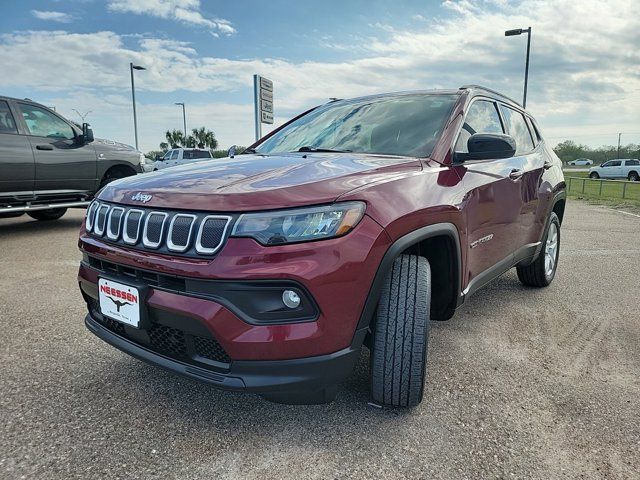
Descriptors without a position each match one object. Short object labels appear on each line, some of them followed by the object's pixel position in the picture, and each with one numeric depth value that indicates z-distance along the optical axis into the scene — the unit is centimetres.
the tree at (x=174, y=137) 5821
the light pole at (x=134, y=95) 2419
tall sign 1341
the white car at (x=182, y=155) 2247
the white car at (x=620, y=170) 3288
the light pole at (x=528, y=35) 1706
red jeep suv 174
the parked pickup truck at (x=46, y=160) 624
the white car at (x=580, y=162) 7249
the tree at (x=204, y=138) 6008
